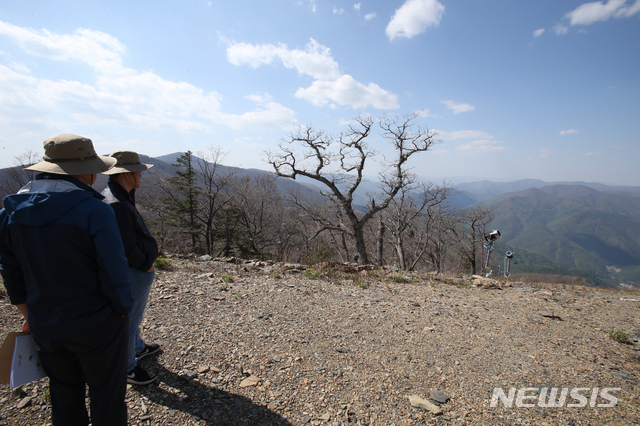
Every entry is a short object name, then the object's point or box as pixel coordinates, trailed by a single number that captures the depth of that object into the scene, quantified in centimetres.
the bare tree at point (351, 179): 1269
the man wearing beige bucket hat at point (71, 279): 155
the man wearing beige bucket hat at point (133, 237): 217
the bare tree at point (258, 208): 2225
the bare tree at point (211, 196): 1906
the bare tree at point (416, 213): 1730
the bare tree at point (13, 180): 1769
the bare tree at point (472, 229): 2006
